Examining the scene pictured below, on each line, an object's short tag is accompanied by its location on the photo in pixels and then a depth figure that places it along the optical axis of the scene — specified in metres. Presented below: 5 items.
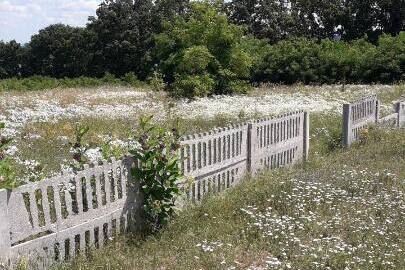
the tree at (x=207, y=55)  24.58
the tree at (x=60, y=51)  56.09
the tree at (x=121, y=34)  51.47
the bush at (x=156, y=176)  5.98
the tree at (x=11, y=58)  62.41
